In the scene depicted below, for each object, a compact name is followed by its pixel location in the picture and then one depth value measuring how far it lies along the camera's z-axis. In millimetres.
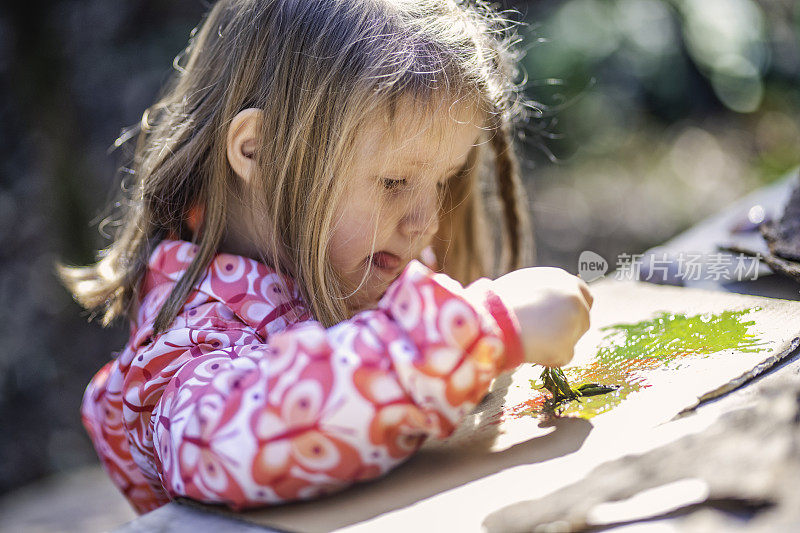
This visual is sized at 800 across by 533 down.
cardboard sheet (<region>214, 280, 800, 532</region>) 613
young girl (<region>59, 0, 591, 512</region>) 651
